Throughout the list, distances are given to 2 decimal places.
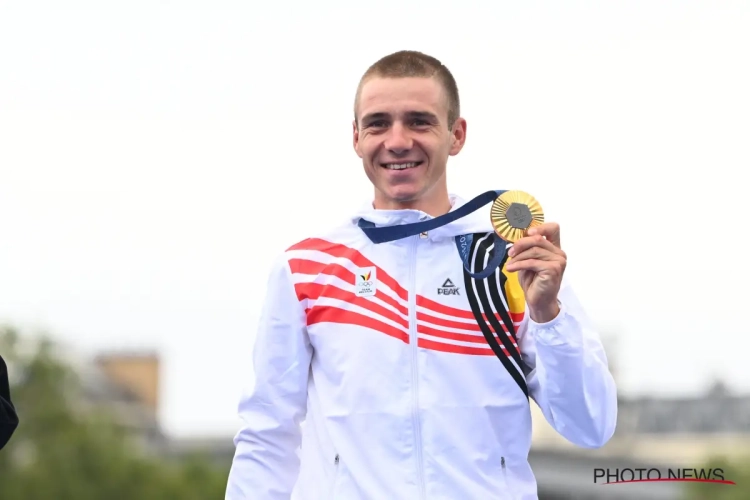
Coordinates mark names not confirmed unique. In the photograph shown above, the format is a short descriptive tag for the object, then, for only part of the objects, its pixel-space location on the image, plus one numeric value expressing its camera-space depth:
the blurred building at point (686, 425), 99.56
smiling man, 5.33
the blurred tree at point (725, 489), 49.12
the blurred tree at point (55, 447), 46.28
